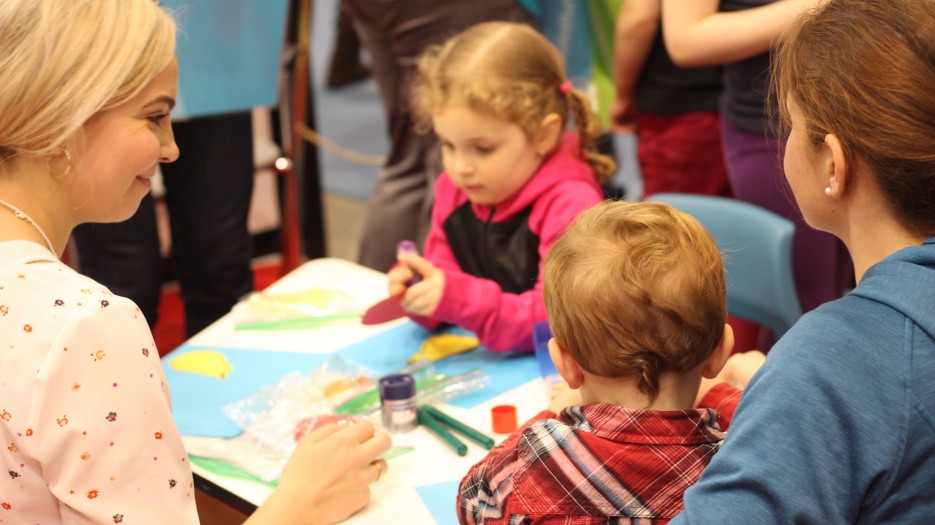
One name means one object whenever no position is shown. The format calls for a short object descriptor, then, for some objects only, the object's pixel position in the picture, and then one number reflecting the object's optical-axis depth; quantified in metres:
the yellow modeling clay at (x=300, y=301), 1.93
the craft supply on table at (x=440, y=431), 1.39
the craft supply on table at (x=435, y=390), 1.54
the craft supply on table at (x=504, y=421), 1.45
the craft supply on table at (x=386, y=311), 1.79
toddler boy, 1.05
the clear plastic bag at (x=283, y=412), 1.42
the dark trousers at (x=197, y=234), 2.41
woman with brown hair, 0.88
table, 1.29
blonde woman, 1.05
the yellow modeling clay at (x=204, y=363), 1.71
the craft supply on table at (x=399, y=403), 1.47
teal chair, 1.88
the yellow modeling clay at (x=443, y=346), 1.74
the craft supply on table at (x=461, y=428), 1.40
